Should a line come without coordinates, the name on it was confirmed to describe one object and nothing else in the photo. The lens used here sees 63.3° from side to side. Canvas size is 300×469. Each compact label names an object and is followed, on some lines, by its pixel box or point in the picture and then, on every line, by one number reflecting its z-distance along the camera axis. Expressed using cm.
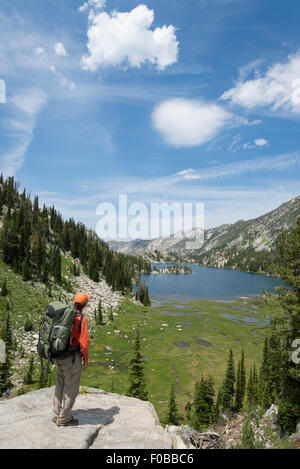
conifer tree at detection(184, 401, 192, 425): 3285
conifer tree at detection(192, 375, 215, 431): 3148
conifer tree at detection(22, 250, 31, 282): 7125
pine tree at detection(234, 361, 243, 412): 3971
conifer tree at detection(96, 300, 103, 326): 7339
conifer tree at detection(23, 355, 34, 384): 3700
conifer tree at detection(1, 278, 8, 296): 5834
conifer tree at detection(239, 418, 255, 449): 1371
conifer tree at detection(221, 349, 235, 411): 3841
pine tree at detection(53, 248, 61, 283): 8431
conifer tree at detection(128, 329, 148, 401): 3006
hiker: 817
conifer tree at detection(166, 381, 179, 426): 2838
